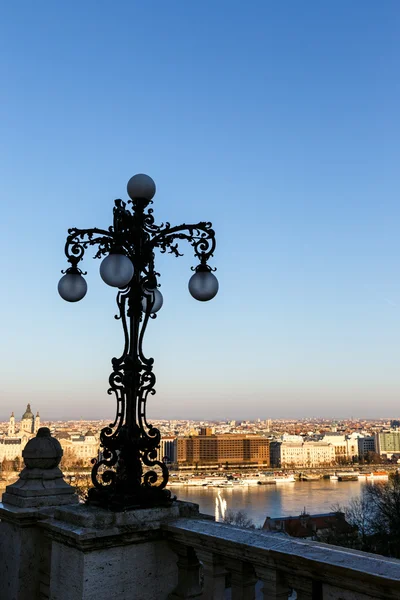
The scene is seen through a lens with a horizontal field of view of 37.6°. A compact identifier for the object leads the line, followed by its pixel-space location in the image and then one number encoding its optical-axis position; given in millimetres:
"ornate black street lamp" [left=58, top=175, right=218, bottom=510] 3076
